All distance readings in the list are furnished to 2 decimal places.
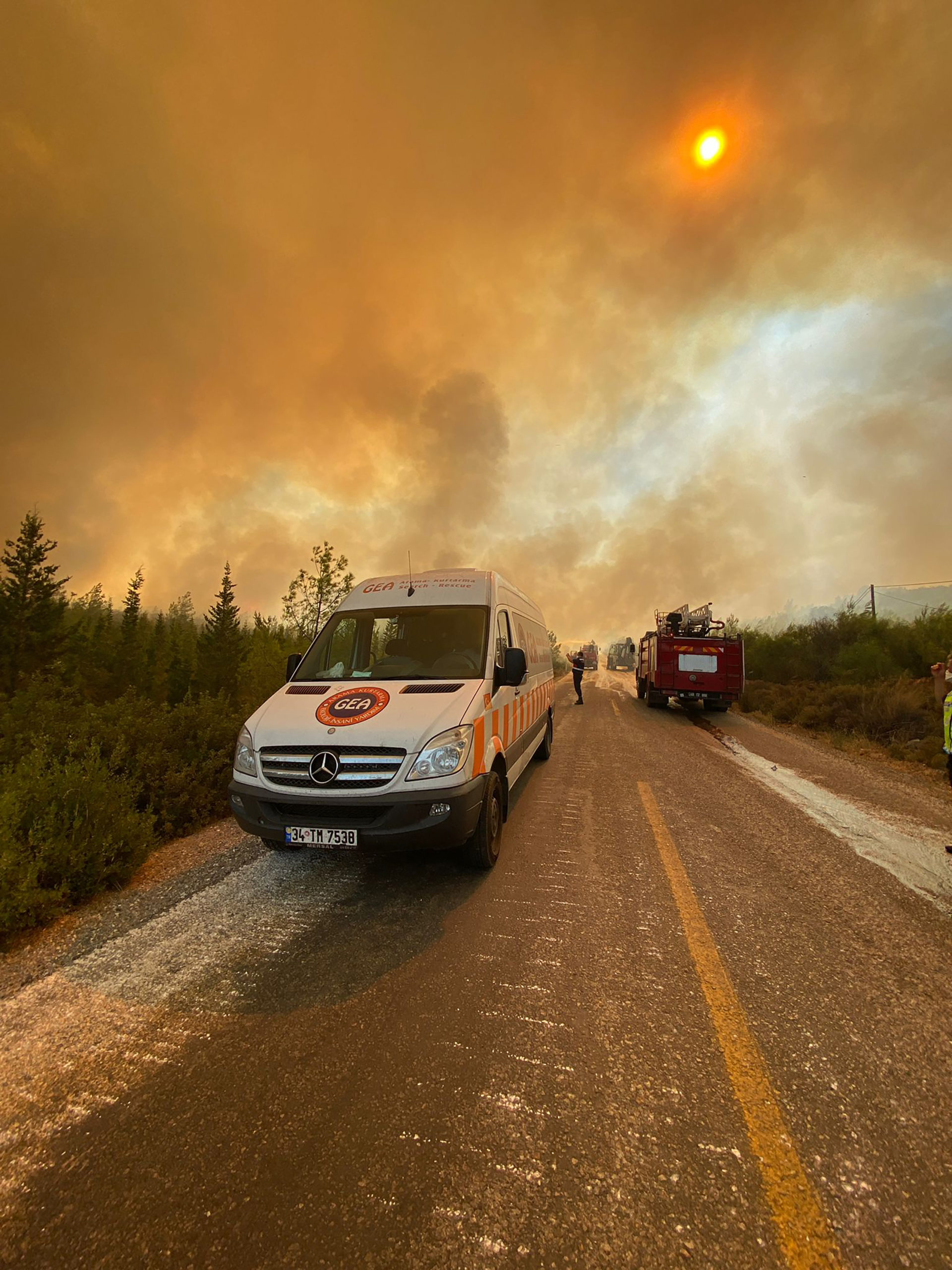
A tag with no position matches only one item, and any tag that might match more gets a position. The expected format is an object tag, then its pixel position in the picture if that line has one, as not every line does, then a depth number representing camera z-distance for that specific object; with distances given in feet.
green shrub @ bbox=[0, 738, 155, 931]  10.06
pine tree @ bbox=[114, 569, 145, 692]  143.23
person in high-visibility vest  14.21
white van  10.96
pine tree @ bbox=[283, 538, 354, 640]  93.09
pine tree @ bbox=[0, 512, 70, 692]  114.62
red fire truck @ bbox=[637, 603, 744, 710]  49.24
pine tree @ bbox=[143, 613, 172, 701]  146.10
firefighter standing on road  57.88
